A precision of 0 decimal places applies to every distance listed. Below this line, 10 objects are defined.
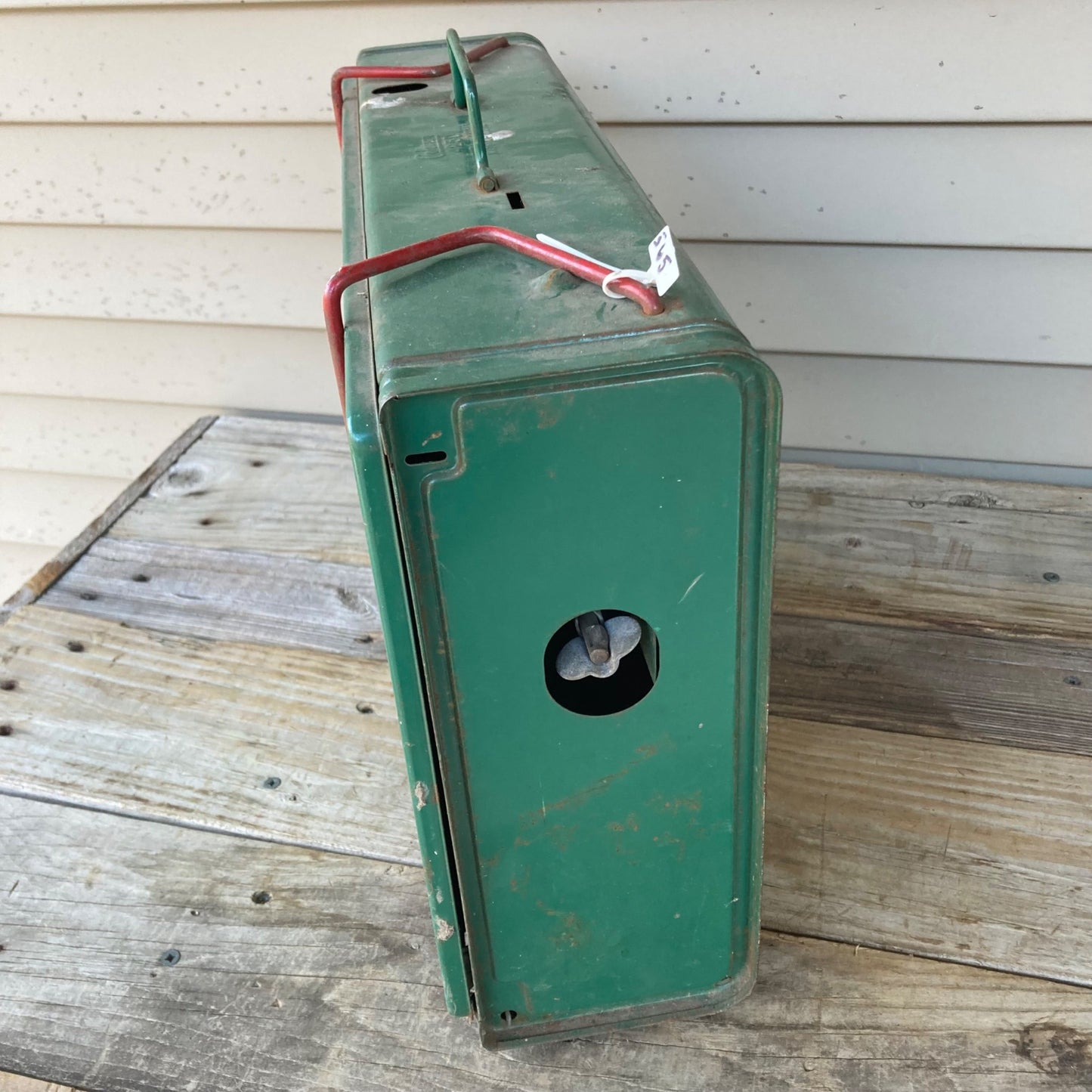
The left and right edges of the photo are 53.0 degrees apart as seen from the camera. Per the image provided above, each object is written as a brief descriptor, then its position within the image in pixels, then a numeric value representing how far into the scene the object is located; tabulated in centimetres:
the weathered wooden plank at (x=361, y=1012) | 92
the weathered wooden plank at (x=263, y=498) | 160
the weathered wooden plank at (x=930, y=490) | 158
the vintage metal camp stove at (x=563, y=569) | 67
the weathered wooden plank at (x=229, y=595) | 143
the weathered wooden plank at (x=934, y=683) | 123
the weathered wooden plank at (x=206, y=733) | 120
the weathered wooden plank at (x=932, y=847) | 102
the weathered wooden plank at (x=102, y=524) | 151
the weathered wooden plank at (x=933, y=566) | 138
